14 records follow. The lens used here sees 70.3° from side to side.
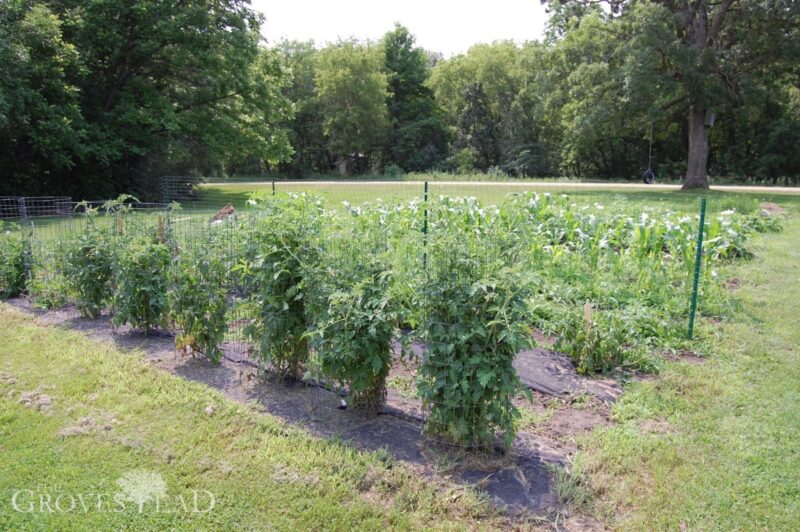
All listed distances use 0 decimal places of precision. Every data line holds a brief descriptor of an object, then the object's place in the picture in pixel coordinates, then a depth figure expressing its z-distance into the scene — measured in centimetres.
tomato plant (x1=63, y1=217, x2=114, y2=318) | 598
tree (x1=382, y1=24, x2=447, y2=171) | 4447
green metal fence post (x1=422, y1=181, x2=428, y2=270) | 347
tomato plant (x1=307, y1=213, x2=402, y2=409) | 357
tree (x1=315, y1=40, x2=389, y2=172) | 4103
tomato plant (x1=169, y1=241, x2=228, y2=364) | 479
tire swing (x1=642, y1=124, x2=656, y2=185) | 2935
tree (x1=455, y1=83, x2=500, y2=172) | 4416
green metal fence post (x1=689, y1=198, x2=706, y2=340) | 545
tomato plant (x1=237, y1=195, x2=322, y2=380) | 413
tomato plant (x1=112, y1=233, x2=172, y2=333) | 538
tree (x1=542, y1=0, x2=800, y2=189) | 1973
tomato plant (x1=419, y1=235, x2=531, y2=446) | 316
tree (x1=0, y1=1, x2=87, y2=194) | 1609
